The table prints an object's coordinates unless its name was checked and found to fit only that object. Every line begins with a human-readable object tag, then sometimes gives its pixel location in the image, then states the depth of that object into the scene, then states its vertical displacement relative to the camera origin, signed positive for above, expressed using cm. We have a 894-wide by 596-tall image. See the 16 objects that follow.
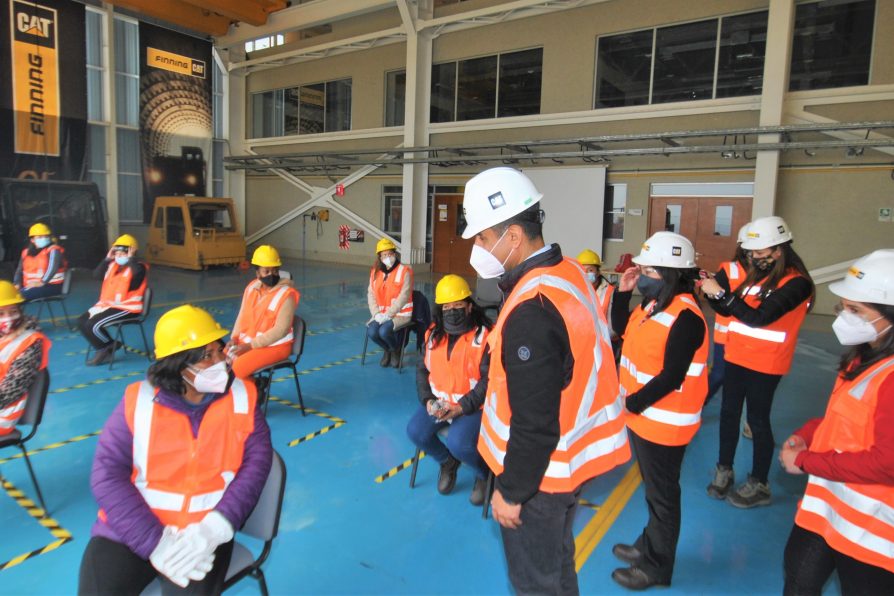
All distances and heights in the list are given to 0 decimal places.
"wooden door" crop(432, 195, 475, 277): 1575 -3
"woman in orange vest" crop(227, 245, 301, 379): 458 -81
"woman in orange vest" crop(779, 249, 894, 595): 170 -70
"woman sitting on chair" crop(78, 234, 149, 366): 608 -78
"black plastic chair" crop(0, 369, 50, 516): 309 -107
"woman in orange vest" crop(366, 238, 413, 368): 636 -77
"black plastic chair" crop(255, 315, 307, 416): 477 -107
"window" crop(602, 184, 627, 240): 1288 +82
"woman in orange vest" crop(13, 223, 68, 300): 740 -60
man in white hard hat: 157 -45
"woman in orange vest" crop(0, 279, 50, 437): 300 -81
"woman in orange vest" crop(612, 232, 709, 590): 243 -63
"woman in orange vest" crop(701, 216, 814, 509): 315 -49
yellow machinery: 1459 -15
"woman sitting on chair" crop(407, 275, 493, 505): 336 -97
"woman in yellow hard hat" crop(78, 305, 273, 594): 187 -91
